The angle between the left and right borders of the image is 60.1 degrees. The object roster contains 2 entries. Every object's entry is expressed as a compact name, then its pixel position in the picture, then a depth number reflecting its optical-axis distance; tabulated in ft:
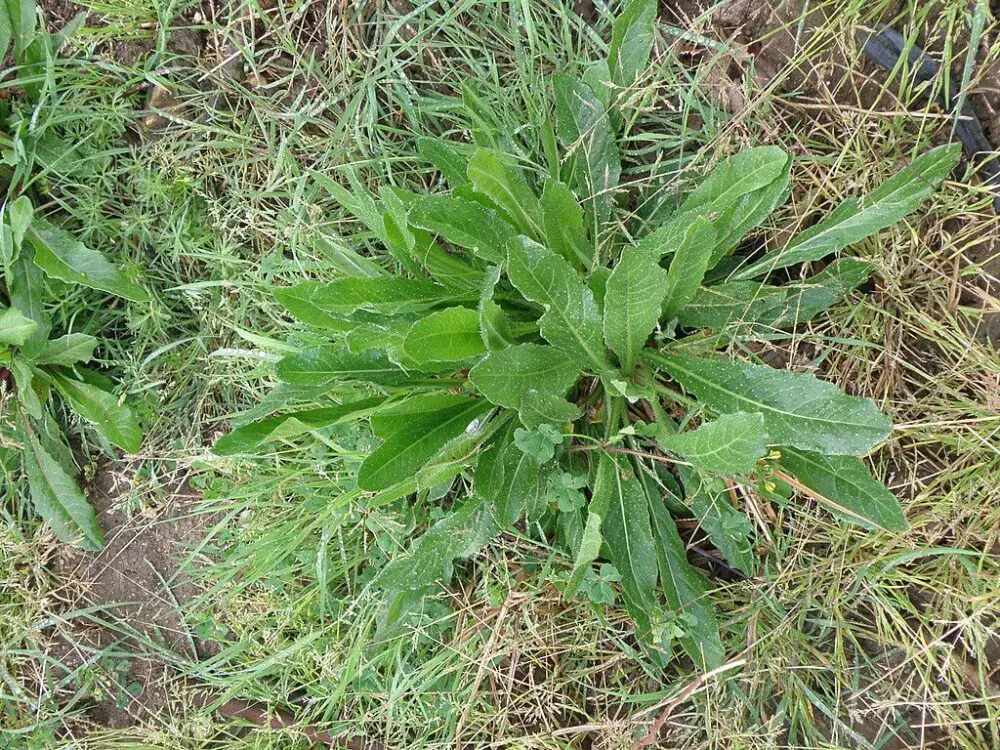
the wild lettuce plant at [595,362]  1.59
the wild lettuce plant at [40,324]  2.21
